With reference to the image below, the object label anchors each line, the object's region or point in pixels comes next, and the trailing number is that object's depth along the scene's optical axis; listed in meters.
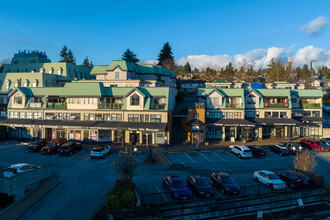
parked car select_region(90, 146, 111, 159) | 33.72
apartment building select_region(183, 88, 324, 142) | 47.78
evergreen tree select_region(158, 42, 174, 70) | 96.94
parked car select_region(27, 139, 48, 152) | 36.59
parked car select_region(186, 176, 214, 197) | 20.22
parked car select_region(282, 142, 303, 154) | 37.77
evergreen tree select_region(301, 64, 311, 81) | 141.18
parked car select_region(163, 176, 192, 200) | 19.72
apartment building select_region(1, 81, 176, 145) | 42.94
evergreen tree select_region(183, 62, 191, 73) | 148.50
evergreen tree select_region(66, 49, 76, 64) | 106.04
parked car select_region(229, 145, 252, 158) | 34.84
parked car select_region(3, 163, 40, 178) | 23.38
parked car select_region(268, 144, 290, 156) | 36.78
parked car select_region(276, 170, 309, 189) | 23.20
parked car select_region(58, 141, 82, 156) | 34.94
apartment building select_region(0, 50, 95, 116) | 62.62
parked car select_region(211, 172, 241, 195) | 20.83
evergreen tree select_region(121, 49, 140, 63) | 84.19
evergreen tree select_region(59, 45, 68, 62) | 105.88
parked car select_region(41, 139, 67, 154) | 35.44
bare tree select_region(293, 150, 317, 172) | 25.67
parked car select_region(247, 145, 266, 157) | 35.84
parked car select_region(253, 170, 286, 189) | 22.67
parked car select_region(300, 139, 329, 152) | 39.41
